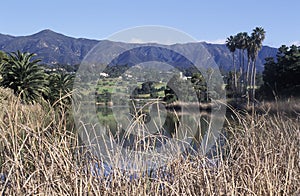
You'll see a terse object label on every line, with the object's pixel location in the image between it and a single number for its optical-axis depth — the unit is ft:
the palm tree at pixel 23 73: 89.30
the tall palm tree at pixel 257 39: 149.18
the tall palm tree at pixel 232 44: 160.36
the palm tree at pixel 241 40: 153.28
